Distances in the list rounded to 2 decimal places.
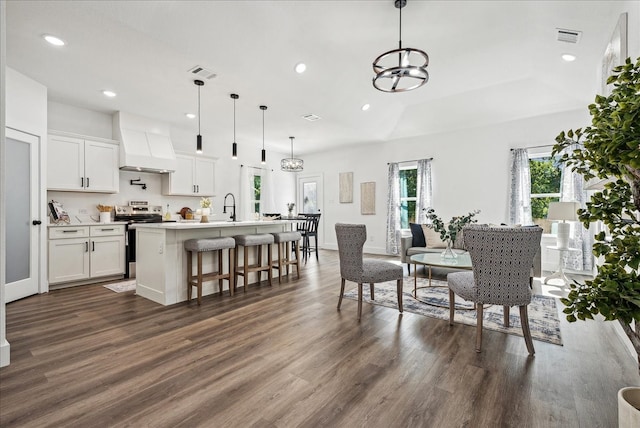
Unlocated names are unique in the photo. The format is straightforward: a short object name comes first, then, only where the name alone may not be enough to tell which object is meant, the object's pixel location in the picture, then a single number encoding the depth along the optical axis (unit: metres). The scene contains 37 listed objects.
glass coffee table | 3.26
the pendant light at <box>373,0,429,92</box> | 2.94
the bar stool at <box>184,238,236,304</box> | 3.55
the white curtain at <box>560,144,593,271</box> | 4.97
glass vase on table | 3.82
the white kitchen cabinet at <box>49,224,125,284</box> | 4.26
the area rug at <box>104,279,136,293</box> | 4.25
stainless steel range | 5.02
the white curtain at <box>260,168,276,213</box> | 8.30
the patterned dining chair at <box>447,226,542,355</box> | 2.31
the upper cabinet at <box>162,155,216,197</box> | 5.97
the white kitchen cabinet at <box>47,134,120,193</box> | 4.50
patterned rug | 2.79
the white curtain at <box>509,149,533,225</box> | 5.65
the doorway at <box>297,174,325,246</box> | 8.87
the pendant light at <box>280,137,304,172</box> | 6.63
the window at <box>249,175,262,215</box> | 7.99
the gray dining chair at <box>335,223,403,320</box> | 3.13
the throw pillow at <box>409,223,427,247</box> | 5.64
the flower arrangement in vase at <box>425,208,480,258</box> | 3.72
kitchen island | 3.55
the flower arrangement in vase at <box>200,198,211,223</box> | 4.14
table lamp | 4.27
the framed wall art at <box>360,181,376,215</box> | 7.81
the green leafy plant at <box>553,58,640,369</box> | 0.95
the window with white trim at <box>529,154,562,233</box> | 5.51
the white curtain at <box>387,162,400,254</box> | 7.33
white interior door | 3.63
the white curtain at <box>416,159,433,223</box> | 6.79
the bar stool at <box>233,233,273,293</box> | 4.10
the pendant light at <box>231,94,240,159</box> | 4.75
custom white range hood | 5.18
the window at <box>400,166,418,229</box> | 7.23
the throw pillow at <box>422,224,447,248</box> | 5.53
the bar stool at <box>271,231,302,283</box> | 4.70
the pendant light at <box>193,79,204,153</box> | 4.31
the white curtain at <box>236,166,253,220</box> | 7.62
